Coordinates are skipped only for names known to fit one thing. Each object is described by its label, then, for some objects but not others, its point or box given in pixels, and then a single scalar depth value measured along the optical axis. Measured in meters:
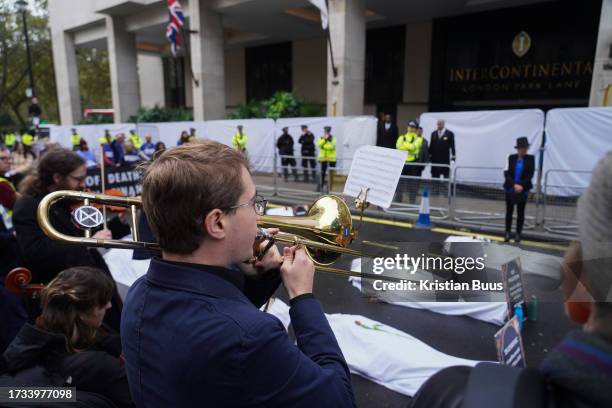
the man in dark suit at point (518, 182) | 6.86
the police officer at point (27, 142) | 22.44
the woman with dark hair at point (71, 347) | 1.72
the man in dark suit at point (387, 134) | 12.08
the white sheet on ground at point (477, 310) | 3.90
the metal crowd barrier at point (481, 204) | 7.75
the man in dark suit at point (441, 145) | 9.84
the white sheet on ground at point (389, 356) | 2.95
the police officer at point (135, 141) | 16.46
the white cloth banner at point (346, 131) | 11.80
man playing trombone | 0.99
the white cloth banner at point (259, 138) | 13.20
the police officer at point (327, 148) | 11.12
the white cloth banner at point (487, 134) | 9.16
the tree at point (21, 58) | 33.72
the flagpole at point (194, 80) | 19.02
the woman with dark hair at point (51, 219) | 2.56
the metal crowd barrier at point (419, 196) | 7.91
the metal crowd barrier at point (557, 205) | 7.05
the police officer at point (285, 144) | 13.06
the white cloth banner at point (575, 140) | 8.20
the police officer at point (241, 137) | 13.70
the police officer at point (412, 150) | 8.02
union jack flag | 17.09
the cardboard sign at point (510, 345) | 2.67
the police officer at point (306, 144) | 12.80
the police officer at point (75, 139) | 18.94
